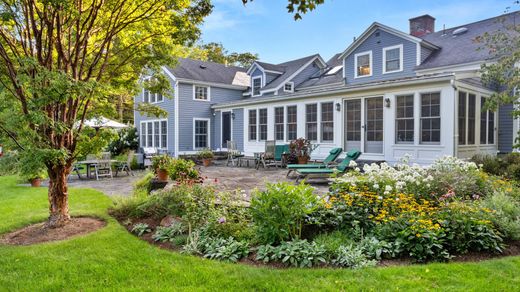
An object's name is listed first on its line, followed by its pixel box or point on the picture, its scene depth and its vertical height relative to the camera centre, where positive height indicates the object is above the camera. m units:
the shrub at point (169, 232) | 4.52 -1.28
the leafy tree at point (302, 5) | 2.89 +1.23
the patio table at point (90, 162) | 11.34 -0.70
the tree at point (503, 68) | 9.36 +2.23
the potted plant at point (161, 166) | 7.79 -0.58
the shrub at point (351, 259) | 3.45 -1.26
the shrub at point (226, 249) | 3.80 -1.29
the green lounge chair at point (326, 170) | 8.66 -0.76
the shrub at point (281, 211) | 4.03 -0.86
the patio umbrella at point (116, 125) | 13.72 +0.72
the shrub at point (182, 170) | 7.03 -0.64
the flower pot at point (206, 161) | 15.39 -0.92
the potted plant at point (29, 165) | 4.27 -0.31
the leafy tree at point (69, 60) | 4.30 +1.38
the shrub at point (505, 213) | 4.04 -0.96
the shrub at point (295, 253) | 3.57 -1.26
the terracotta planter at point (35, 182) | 9.61 -1.21
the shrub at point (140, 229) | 4.87 -1.32
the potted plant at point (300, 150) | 12.20 -0.32
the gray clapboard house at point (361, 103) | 10.27 +1.55
